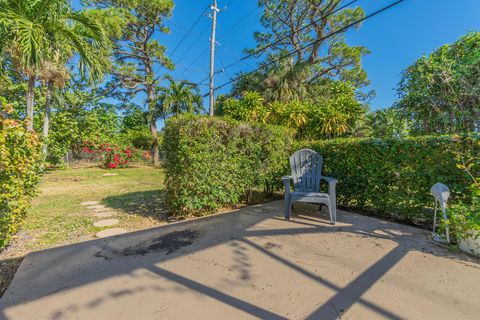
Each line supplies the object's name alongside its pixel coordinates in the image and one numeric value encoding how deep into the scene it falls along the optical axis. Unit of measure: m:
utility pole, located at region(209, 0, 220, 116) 10.42
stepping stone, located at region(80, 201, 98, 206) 4.14
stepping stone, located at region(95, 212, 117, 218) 3.40
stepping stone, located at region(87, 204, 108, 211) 3.82
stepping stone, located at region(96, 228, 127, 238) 2.62
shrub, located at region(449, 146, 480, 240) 1.93
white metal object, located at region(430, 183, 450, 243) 2.17
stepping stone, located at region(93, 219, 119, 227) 2.98
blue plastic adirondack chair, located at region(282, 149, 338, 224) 3.42
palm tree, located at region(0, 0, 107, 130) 4.43
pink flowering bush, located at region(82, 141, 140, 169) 11.53
